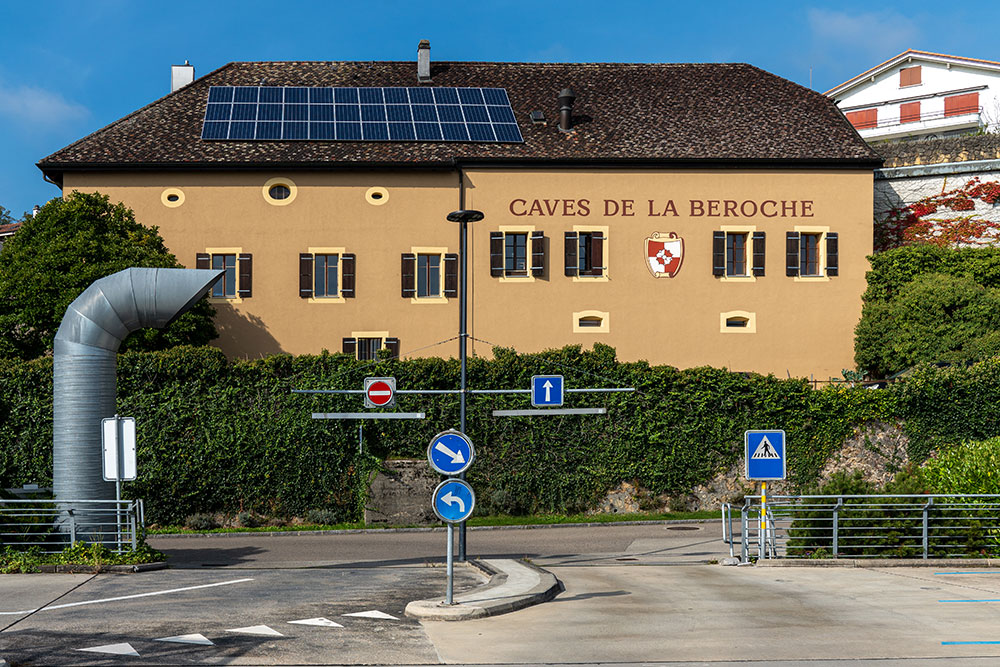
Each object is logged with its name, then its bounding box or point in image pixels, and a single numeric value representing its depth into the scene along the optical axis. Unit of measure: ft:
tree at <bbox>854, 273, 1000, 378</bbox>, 116.88
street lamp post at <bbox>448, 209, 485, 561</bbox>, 63.62
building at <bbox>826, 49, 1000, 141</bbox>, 236.63
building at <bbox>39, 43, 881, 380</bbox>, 125.80
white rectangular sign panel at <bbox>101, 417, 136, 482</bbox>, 62.44
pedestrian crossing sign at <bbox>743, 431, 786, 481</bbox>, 63.57
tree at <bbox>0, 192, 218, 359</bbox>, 103.55
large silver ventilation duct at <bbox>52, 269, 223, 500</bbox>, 64.59
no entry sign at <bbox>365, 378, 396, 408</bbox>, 89.92
